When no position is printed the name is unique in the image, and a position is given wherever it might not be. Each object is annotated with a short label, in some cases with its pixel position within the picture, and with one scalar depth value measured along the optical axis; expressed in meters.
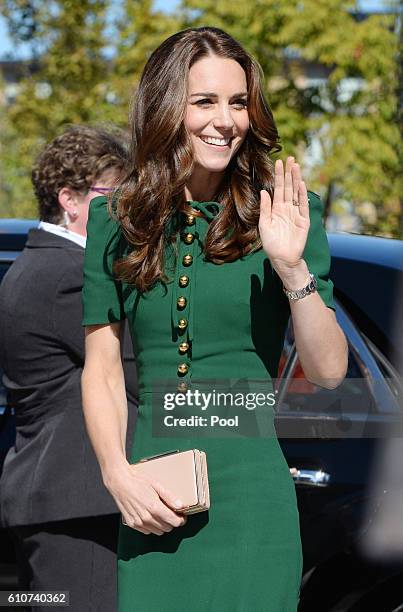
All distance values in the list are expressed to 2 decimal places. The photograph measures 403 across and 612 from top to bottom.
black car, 6.07
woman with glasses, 5.71
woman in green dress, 4.24
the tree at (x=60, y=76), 25.86
